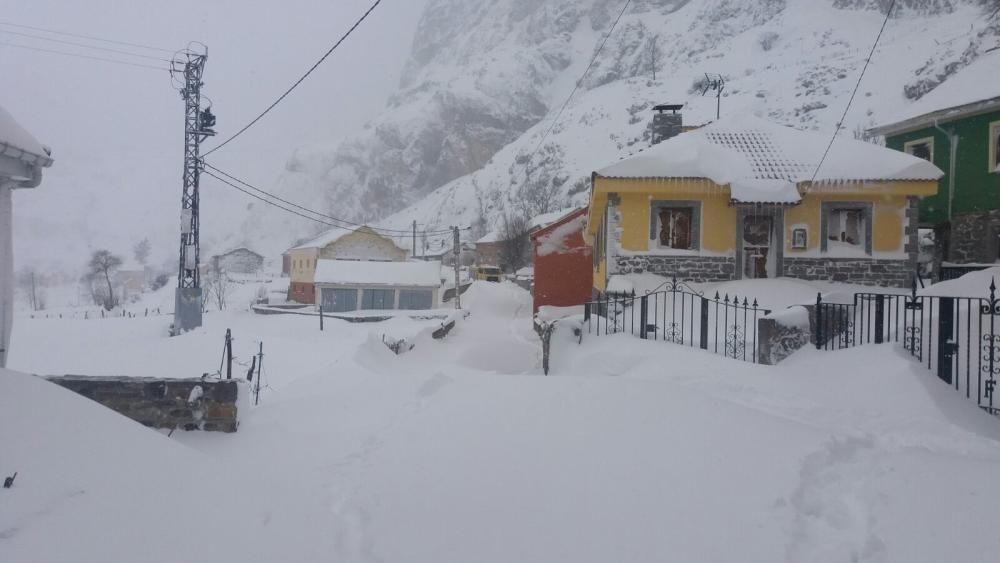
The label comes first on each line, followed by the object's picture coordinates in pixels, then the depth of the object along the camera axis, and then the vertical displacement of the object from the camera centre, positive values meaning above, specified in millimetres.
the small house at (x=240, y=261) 78438 +2098
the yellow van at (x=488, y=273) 59688 +1141
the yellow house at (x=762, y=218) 15227 +1956
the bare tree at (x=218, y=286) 60638 -1074
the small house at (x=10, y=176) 6117 +1020
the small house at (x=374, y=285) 42781 -310
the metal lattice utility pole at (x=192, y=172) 24578 +4261
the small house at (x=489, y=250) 66438 +3923
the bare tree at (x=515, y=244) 61375 +4247
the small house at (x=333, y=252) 52406 +2644
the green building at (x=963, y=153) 18609 +4750
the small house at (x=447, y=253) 75750 +3931
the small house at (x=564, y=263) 25750 +1008
